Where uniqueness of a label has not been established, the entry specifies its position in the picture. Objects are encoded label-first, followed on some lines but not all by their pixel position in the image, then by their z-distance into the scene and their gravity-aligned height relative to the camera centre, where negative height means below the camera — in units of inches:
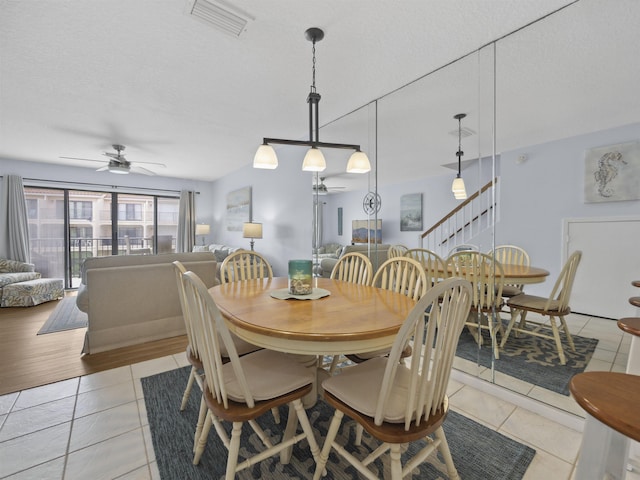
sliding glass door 216.5 +5.5
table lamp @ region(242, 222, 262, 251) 188.2 +1.8
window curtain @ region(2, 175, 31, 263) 195.6 +9.7
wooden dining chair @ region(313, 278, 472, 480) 36.1 -24.7
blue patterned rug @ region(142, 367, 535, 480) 50.9 -43.1
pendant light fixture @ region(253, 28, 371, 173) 72.9 +21.1
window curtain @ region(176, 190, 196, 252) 269.0 +9.4
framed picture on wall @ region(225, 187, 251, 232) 220.1 +19.9
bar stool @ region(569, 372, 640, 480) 24.4 -15.5
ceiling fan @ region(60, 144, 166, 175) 171.8 +42.5
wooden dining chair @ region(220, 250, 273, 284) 87.2 -11.3
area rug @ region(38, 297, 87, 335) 126.9 -42.5
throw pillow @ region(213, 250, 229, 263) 226.2 -17.6
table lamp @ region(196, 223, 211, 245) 264.8 +3.5
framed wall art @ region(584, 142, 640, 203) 63.2 +14.0
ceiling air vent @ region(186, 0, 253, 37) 64.4 +51.7
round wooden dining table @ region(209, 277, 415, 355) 41.6 -14.4
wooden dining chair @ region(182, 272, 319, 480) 41.4 -25.0
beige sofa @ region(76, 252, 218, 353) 100.6 -24.6
